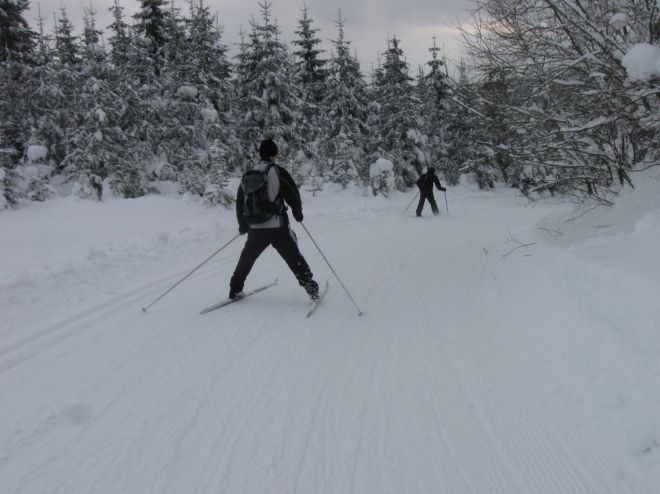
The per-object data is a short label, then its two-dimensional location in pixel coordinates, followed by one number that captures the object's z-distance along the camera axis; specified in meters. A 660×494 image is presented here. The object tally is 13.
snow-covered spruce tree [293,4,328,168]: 28.56
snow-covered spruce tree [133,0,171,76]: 25.22
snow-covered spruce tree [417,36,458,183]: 35.19
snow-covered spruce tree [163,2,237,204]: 23.33
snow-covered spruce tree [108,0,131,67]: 25.14
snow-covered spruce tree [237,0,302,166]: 25.17
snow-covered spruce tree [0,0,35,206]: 21.32
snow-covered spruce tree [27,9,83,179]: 23.23
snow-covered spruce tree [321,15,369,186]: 28.52
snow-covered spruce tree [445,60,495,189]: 33.15
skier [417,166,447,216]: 16.66
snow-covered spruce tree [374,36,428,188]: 29.52
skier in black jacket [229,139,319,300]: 5.76
